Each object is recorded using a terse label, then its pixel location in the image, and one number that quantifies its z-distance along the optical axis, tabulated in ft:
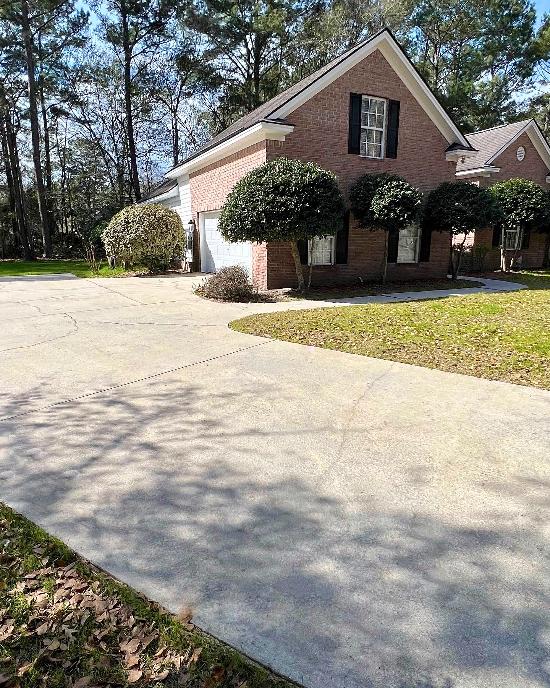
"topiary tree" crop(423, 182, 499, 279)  42.45
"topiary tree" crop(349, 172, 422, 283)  36.88
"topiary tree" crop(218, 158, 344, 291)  31.89
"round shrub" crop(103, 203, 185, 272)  49.06
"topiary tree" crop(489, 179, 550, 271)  55.11
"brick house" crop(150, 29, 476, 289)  37.70
